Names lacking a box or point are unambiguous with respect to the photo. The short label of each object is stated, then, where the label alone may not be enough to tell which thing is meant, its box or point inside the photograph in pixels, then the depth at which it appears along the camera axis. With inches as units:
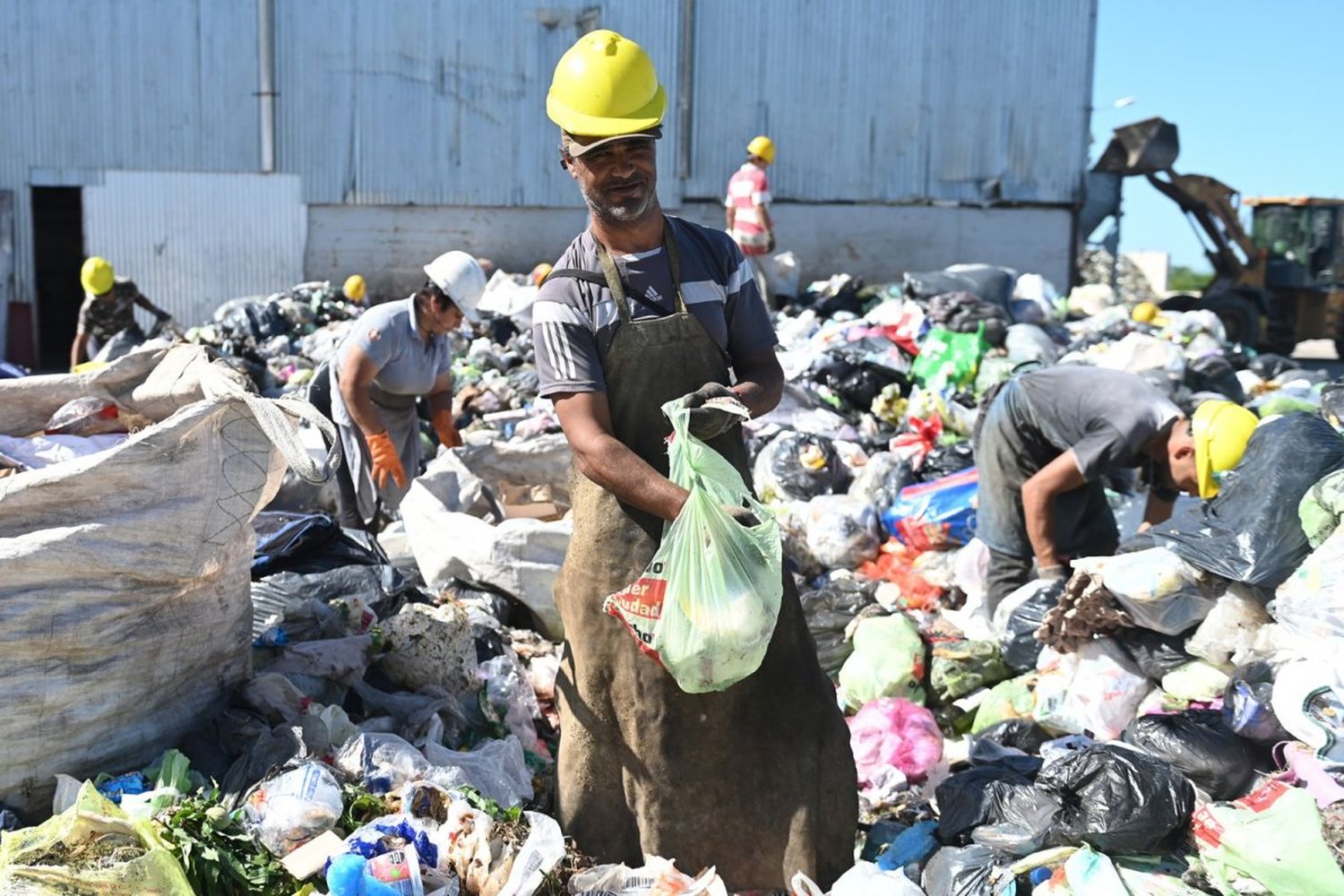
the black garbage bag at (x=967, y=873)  116.5
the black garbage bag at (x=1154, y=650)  146.3
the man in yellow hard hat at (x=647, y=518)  101.5
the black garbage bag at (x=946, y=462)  273.3
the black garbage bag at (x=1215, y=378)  371.9
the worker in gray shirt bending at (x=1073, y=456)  155.8
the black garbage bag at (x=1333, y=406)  149.6
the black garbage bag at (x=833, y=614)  184.5
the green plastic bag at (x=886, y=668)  167.9
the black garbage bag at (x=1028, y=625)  165.3
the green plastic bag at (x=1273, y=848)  101.7
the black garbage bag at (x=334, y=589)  151.6
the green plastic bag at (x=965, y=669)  168.6
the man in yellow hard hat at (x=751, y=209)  443.5
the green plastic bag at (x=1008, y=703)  159.5
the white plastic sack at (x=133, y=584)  109.3
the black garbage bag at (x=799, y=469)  274.4
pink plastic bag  148.3
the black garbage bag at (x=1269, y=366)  437.1
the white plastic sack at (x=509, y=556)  179.2
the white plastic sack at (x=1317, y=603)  118.6
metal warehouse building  545.0
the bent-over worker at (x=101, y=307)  362.0
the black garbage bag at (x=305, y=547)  162.2
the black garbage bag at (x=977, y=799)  125.9
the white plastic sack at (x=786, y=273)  505.0
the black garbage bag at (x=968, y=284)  434.6
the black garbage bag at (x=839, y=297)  478.3
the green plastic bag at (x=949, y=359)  352.2
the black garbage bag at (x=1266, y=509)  133.9
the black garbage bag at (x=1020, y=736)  153.9
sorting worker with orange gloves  193.2
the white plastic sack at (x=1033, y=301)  442.9
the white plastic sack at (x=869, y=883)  104.0
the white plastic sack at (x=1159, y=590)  141.3
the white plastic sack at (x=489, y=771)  121.8
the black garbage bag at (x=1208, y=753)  126.1
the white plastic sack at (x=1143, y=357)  351.6
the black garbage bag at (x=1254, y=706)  127.2
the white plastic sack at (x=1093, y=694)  147.6
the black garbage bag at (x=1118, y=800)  118.2
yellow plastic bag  92.1
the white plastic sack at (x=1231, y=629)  137.6
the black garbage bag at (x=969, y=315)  386.9
